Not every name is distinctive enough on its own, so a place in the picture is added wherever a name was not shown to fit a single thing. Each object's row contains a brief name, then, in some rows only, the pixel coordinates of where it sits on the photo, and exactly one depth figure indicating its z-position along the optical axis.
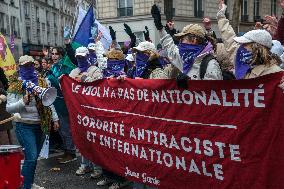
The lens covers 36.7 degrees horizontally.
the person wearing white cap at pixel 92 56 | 7.23
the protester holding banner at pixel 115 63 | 6.07
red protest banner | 3.57
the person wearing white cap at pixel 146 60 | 5.38
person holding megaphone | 5.65
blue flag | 9.63
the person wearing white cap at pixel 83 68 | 6.69
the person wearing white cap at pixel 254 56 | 3.77
